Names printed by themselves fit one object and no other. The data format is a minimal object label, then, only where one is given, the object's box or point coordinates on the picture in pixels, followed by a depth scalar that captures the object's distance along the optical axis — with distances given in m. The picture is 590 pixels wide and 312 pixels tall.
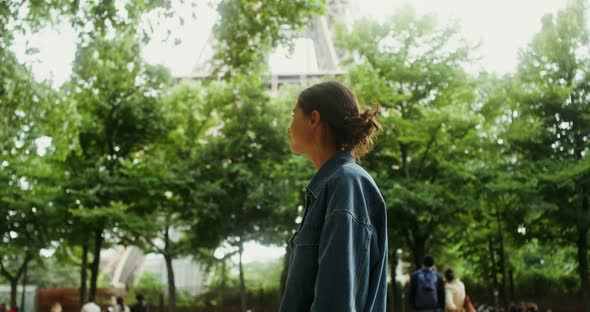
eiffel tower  42.72
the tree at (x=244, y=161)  22.23
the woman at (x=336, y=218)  1.62
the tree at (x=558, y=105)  18.56
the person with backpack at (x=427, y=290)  8.03
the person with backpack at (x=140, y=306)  13.94
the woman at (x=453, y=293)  8.65
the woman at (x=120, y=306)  14.69
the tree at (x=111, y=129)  19.77
